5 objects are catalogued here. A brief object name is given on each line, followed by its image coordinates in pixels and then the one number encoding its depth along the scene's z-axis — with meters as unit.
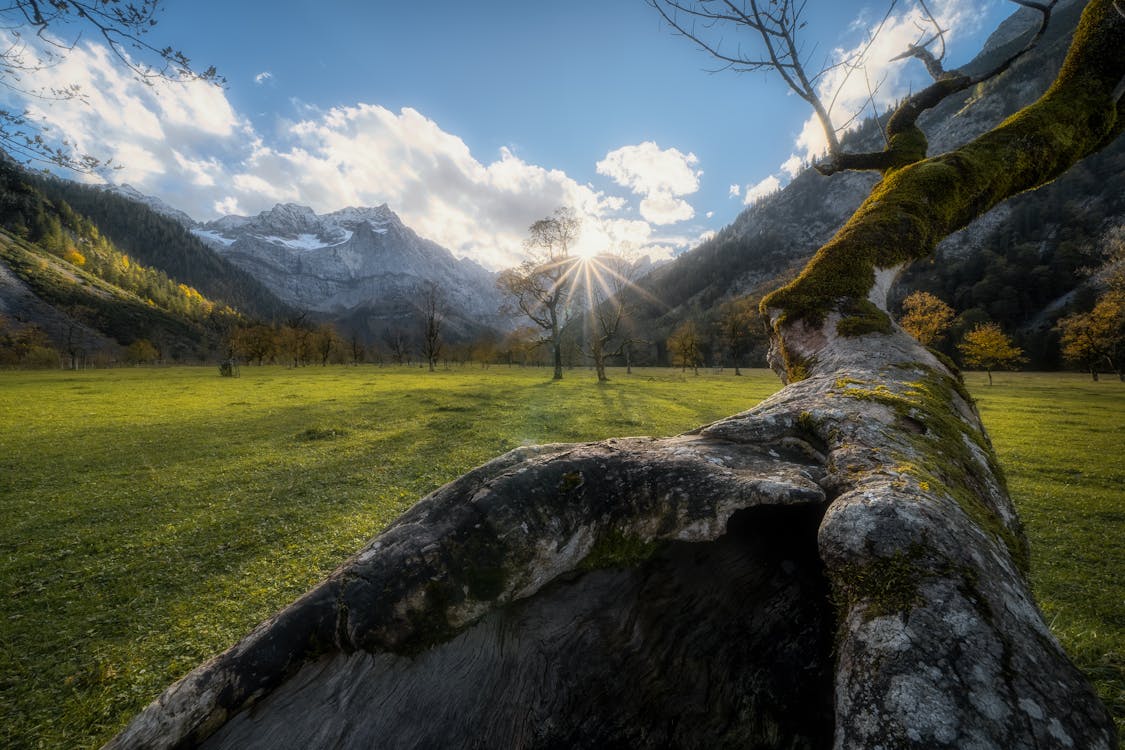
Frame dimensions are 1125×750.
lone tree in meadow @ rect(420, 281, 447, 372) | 61.92
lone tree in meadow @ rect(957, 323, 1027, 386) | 46.88
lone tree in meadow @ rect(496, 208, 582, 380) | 38.56
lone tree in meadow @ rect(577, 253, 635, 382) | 40.25
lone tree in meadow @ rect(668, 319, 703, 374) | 65.50
